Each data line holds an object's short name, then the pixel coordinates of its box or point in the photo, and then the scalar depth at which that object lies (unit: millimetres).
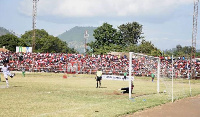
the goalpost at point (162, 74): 22222
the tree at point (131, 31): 104375
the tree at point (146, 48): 91319
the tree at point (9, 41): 115438
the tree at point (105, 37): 101562
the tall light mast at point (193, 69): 50406
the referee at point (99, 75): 28545
